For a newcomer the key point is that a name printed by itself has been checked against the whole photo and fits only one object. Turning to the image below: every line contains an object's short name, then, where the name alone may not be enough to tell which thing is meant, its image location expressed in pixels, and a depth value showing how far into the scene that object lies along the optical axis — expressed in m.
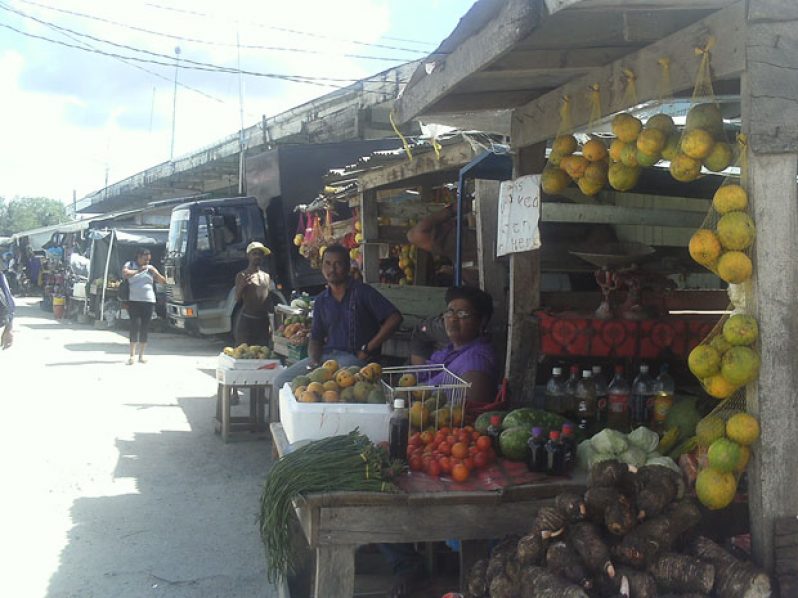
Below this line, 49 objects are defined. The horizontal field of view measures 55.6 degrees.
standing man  9.67
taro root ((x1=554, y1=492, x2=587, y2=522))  2.66
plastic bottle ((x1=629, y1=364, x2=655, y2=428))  4.00
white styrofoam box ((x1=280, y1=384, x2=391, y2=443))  3.91
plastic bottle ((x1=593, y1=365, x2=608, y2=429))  4.09
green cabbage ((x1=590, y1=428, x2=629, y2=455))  3.37
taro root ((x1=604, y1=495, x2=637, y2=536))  2.57
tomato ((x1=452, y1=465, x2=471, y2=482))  3.31
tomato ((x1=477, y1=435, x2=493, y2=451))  3.53
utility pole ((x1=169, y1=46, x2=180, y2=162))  39.04
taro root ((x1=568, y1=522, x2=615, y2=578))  2.48
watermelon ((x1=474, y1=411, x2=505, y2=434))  3.87
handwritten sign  4.36
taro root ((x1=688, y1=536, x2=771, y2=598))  2.43
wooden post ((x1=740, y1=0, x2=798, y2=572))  2.54
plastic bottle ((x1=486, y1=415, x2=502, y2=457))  3.73
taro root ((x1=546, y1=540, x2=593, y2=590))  2.46
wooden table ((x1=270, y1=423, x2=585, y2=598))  3.10
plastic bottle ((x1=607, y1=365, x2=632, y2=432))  3.96
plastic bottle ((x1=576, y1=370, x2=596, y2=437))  4.04
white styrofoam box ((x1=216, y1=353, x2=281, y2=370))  7.89
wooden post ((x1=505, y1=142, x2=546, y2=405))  4.62
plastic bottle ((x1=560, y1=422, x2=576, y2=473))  3.43
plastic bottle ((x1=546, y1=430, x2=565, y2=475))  3.37
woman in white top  13.49
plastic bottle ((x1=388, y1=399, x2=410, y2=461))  3.62
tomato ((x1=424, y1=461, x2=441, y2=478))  3.39
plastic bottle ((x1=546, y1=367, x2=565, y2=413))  4.20
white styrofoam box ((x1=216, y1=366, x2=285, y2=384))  7.87
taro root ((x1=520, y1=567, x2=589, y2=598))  2.38
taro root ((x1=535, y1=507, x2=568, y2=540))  2.65
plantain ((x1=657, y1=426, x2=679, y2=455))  3.54
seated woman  4.66
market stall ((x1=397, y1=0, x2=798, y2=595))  2.56
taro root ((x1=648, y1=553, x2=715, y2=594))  2.42
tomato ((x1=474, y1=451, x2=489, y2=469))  3.46
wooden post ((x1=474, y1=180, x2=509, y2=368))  5.55
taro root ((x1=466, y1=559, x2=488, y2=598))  2.84
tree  90.12
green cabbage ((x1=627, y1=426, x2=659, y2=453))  3.42
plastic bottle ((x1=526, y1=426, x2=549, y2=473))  3.40
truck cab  14.49
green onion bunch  3.16
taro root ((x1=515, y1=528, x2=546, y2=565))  2.63
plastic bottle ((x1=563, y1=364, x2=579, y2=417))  4.16
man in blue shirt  6.19
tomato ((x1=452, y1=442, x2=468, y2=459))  3.41
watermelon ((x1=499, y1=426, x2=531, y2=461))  3.59
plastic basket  3.84
